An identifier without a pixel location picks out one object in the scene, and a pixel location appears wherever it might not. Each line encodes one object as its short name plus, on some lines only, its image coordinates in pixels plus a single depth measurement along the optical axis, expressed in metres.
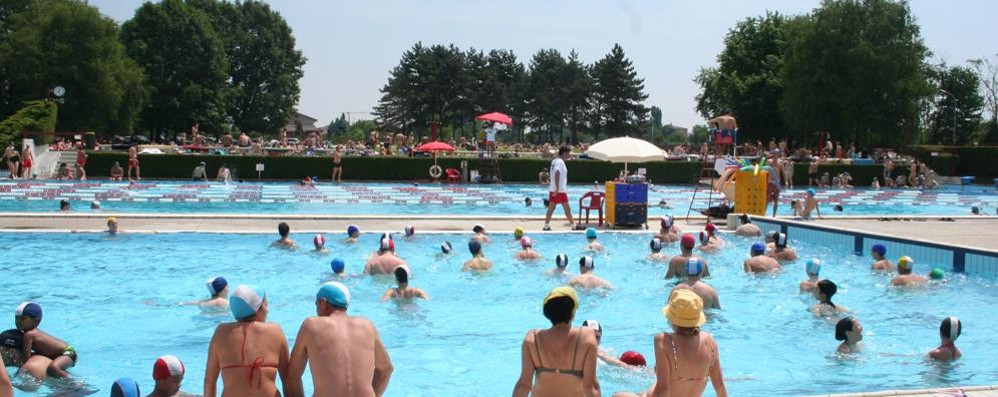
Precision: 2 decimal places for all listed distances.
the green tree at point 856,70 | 48.34
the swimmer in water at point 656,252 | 13.92
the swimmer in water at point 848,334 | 8.38
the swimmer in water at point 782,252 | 13.94
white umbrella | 19.47
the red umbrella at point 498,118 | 37.51
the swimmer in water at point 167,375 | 5.13
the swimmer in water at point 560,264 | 11.81
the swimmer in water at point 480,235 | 14.77
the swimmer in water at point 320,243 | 14.43
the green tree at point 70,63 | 45.66
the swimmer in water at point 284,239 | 14.45
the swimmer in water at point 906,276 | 11.71
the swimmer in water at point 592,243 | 14.77
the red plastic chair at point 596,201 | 17.81
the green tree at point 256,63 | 66.75
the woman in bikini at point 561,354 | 4.51
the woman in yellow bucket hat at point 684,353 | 4.66
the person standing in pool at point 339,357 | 4.41
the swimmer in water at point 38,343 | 7.24
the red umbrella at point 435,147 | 35.12
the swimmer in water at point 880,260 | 12.88
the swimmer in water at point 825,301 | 9.64
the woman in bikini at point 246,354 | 4.46
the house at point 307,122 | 129.60
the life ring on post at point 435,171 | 35.06
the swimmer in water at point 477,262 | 13.00
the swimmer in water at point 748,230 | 17.11
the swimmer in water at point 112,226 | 15.43
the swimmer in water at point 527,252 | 13.77
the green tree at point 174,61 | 56.12
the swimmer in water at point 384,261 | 12.23
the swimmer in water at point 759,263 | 12.97
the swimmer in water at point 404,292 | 10.40
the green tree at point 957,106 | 64.56
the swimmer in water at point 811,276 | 11.14
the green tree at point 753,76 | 54.50
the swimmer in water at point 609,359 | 7.43
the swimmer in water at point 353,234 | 14.85
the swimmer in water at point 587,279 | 11.38
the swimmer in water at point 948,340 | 8.10
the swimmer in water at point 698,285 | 9.41
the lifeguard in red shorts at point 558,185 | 16.34
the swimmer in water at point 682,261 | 11.48
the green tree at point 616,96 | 69.75
